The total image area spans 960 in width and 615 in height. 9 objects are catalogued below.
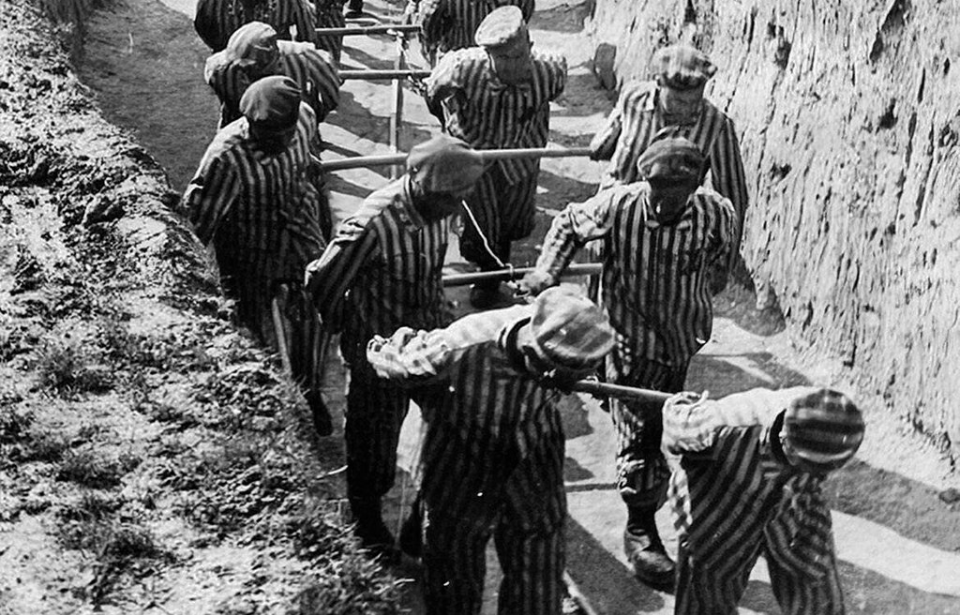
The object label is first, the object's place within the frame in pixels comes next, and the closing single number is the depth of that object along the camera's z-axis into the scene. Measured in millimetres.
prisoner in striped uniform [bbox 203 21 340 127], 9109
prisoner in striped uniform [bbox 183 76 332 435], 7793
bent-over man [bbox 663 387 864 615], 5770
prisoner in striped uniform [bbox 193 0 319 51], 10875
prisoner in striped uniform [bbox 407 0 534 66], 11469
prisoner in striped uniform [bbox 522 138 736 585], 7242
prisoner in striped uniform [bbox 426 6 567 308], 9359
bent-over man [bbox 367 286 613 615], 6012
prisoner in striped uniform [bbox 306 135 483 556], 6825
